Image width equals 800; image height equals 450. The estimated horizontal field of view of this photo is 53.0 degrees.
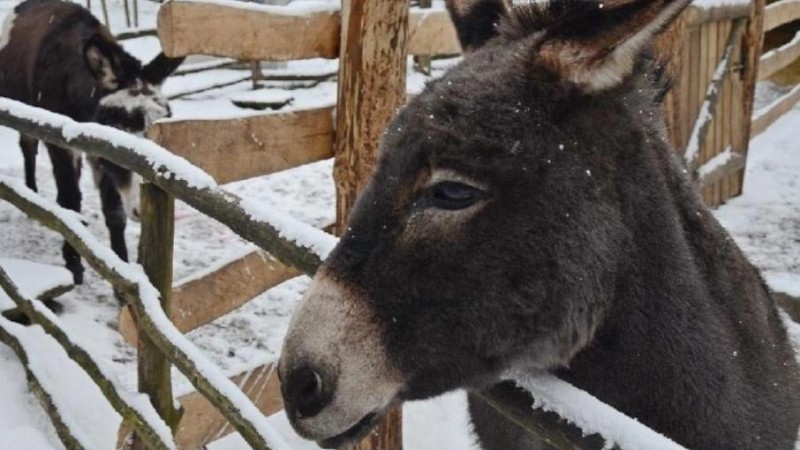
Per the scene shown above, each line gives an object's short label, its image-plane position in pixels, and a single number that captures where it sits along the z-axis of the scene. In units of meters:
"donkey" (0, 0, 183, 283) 5.59
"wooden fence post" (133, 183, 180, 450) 2.78
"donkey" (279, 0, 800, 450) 1.54
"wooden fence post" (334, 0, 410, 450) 3.32
